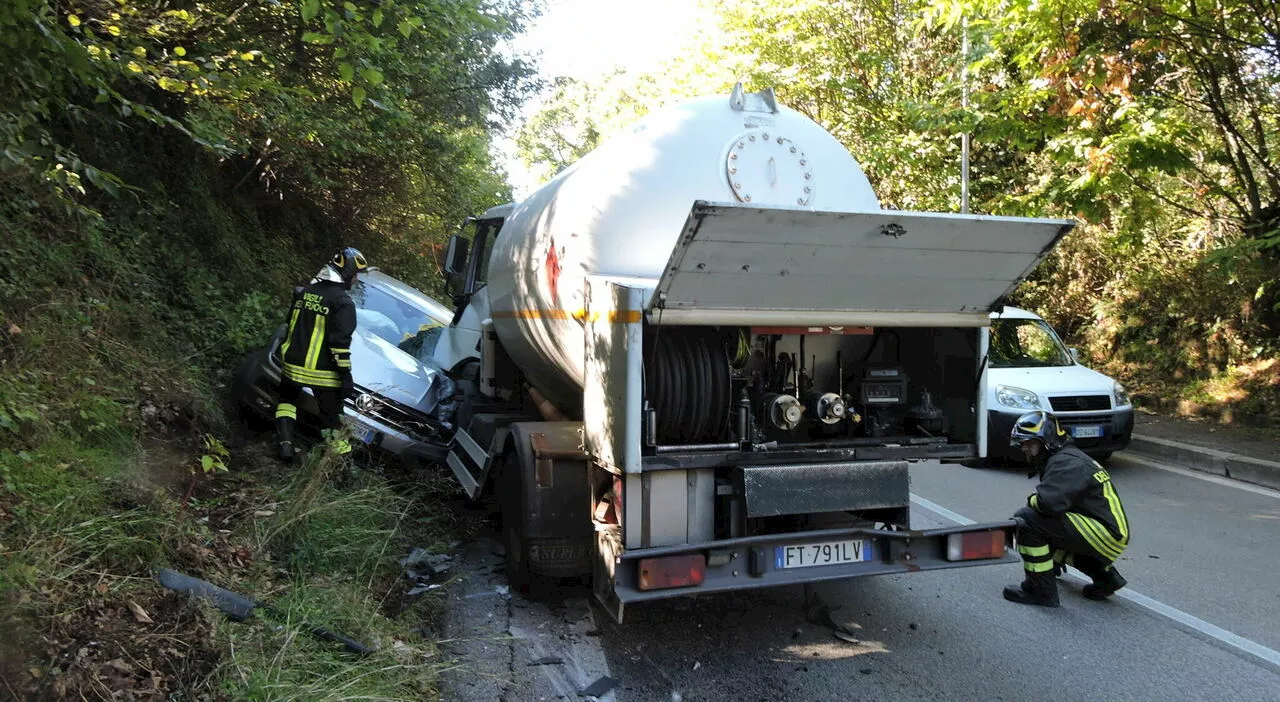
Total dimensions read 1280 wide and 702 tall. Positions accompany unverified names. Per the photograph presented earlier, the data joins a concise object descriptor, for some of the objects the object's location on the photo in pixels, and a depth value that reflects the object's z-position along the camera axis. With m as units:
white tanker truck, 3.72
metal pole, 10.65
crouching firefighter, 4.73
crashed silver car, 6.48
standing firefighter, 6.17
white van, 8.37
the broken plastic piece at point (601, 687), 3.72
